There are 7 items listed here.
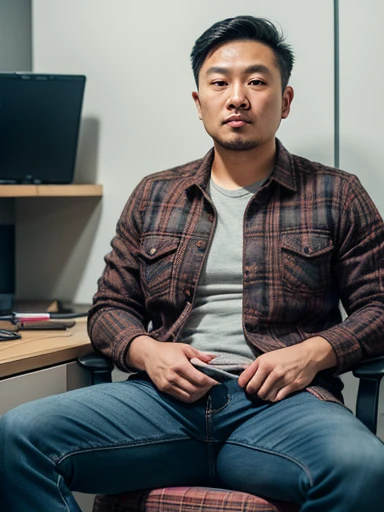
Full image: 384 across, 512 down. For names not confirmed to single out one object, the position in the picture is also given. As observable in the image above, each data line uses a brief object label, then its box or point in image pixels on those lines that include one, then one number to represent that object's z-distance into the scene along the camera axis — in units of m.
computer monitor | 2.09
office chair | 1.29
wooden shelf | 2.08
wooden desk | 1.51
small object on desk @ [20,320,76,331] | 1.80
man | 1.32
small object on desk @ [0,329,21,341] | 1.68
